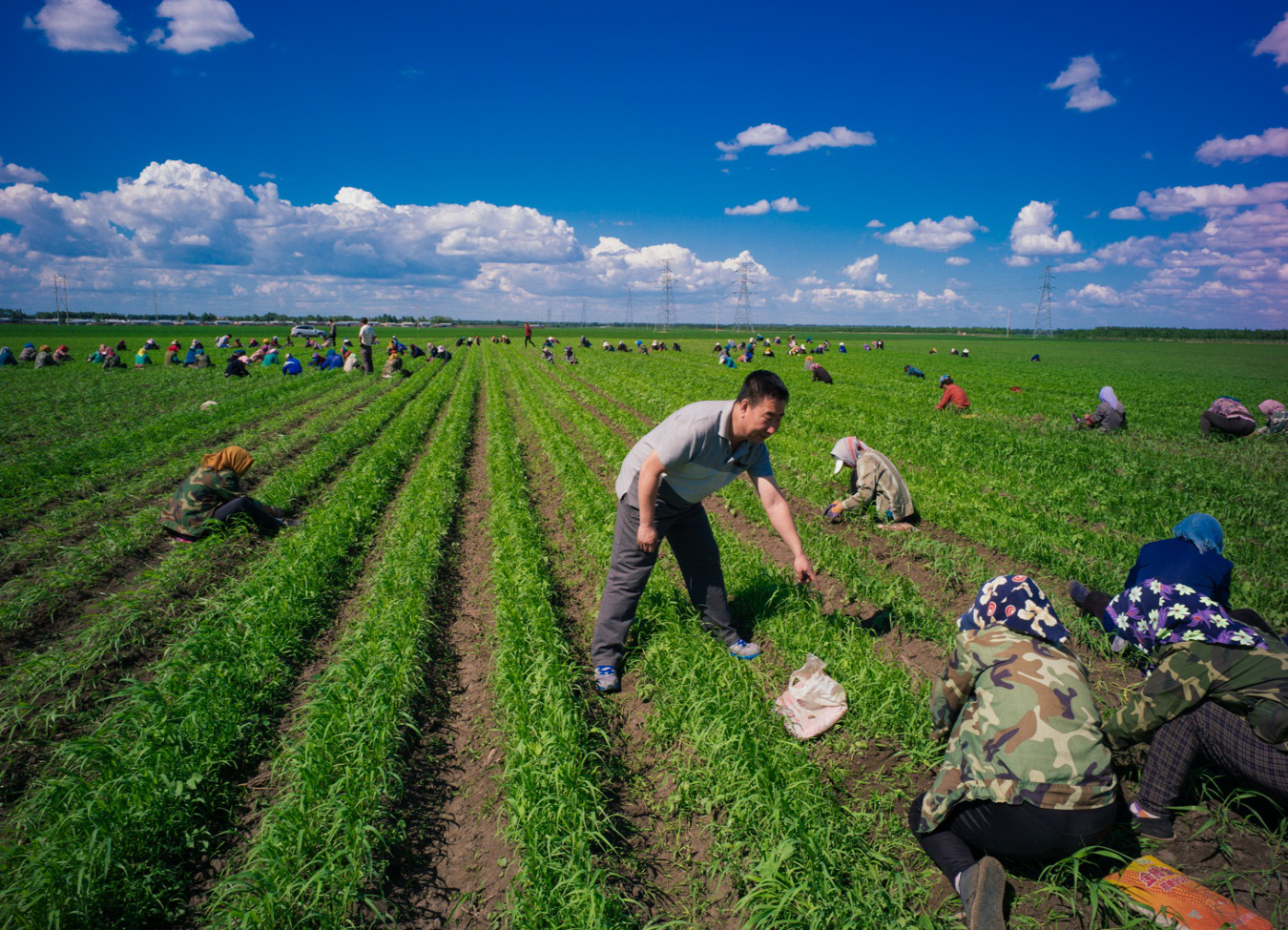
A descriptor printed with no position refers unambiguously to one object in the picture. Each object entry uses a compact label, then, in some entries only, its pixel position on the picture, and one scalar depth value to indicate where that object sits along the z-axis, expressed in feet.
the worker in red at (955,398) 52.70
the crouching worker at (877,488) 23.91
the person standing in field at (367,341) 77.36
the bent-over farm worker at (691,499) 12.07
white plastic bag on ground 11.94
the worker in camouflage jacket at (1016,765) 7.91
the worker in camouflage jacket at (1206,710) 9.27
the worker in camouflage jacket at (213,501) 22.02
